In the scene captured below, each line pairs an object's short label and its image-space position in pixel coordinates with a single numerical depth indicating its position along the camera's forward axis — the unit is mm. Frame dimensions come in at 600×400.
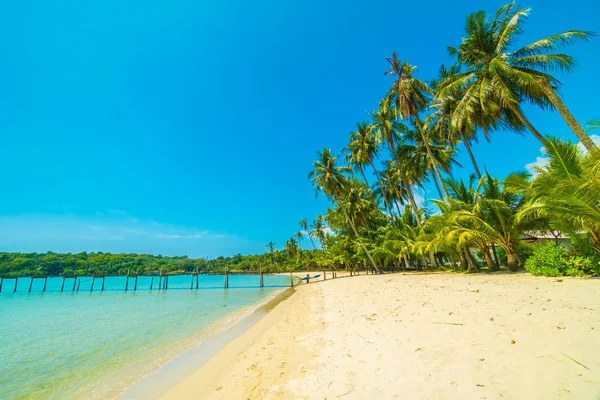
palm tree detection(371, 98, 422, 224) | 21734
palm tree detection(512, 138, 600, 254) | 7352
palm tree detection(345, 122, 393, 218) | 25719
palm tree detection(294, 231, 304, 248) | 66625
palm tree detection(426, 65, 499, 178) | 14125
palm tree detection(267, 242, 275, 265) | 76819
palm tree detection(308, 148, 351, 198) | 25172
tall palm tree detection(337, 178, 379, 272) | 28406
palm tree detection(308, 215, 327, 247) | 53012
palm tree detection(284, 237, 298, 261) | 67625
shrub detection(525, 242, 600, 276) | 8242
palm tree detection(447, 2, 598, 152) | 9984
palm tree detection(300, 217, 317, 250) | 60375
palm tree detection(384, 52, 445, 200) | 17906
